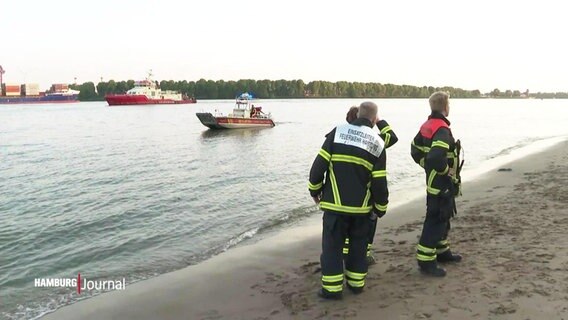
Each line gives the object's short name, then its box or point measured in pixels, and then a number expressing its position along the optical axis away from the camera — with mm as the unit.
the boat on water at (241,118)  42844
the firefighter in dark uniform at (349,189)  4949
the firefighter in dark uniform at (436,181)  5371
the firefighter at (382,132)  5805
